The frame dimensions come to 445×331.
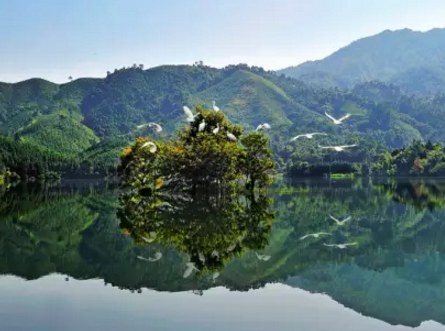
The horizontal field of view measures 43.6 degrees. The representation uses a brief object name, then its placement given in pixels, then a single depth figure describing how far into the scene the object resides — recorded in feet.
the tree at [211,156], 177.06
